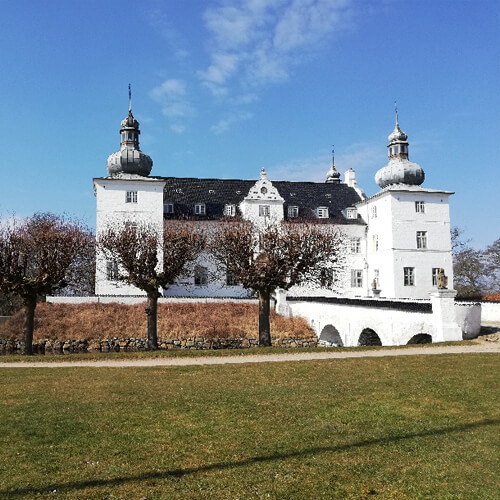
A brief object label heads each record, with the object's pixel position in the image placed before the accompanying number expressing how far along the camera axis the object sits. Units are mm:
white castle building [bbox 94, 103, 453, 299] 40875
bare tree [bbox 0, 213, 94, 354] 23906
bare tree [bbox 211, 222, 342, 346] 24375
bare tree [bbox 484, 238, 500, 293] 52875
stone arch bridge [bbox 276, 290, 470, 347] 20469
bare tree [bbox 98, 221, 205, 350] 24375
